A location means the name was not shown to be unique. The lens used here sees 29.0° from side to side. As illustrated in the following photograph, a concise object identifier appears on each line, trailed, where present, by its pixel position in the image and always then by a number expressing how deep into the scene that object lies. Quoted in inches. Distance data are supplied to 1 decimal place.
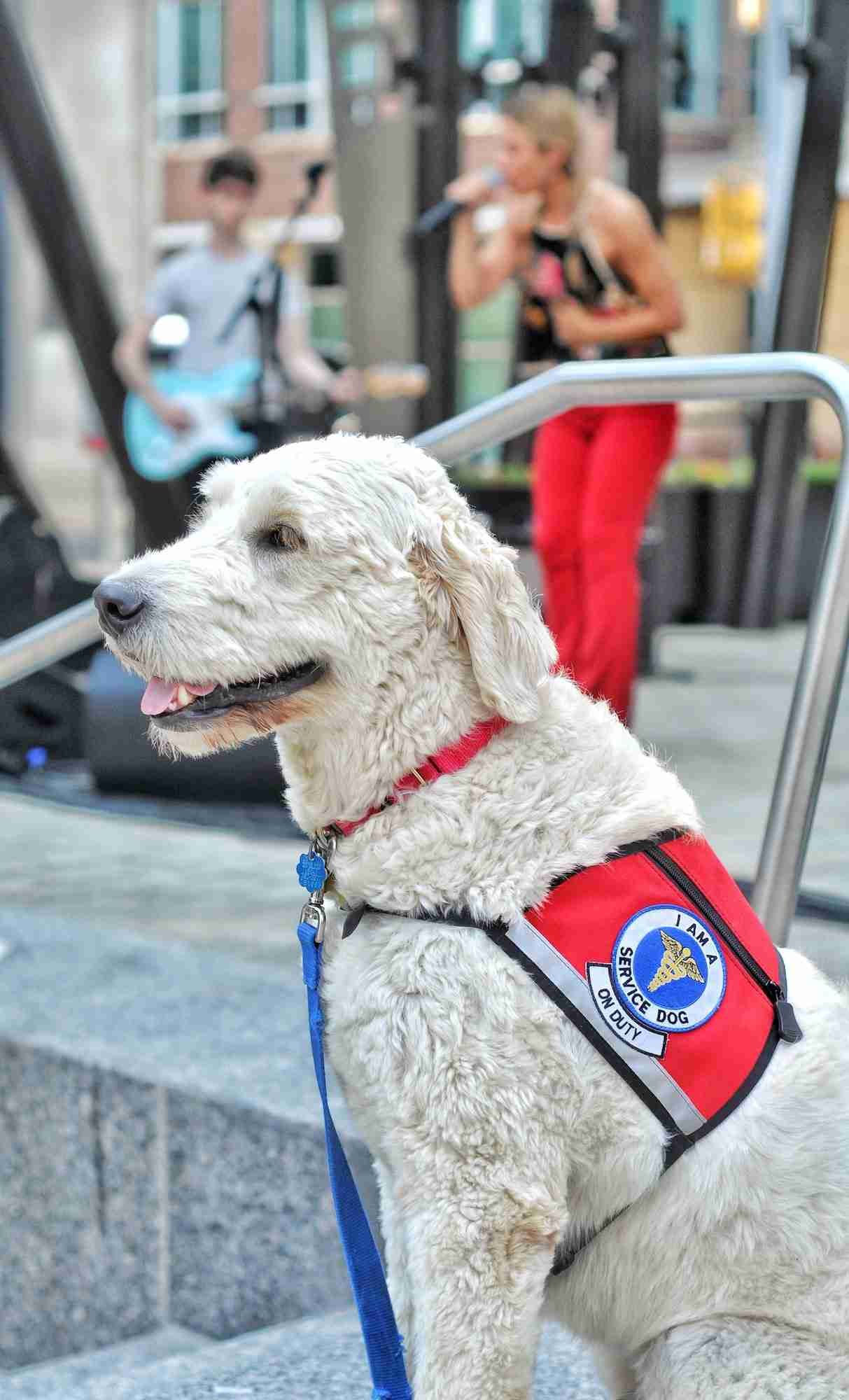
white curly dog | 65.5
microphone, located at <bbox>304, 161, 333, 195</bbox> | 322.9
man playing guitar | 283.9
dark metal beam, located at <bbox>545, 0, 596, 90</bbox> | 443.2
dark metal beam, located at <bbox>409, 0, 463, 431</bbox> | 446.3
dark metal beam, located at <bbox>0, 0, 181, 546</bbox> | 307.9
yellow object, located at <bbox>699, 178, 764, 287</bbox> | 721.6
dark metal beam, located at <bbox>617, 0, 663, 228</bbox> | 437.4
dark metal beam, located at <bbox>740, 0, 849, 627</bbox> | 419.2
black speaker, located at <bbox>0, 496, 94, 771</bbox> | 258.4
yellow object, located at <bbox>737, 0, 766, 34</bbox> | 491.8
